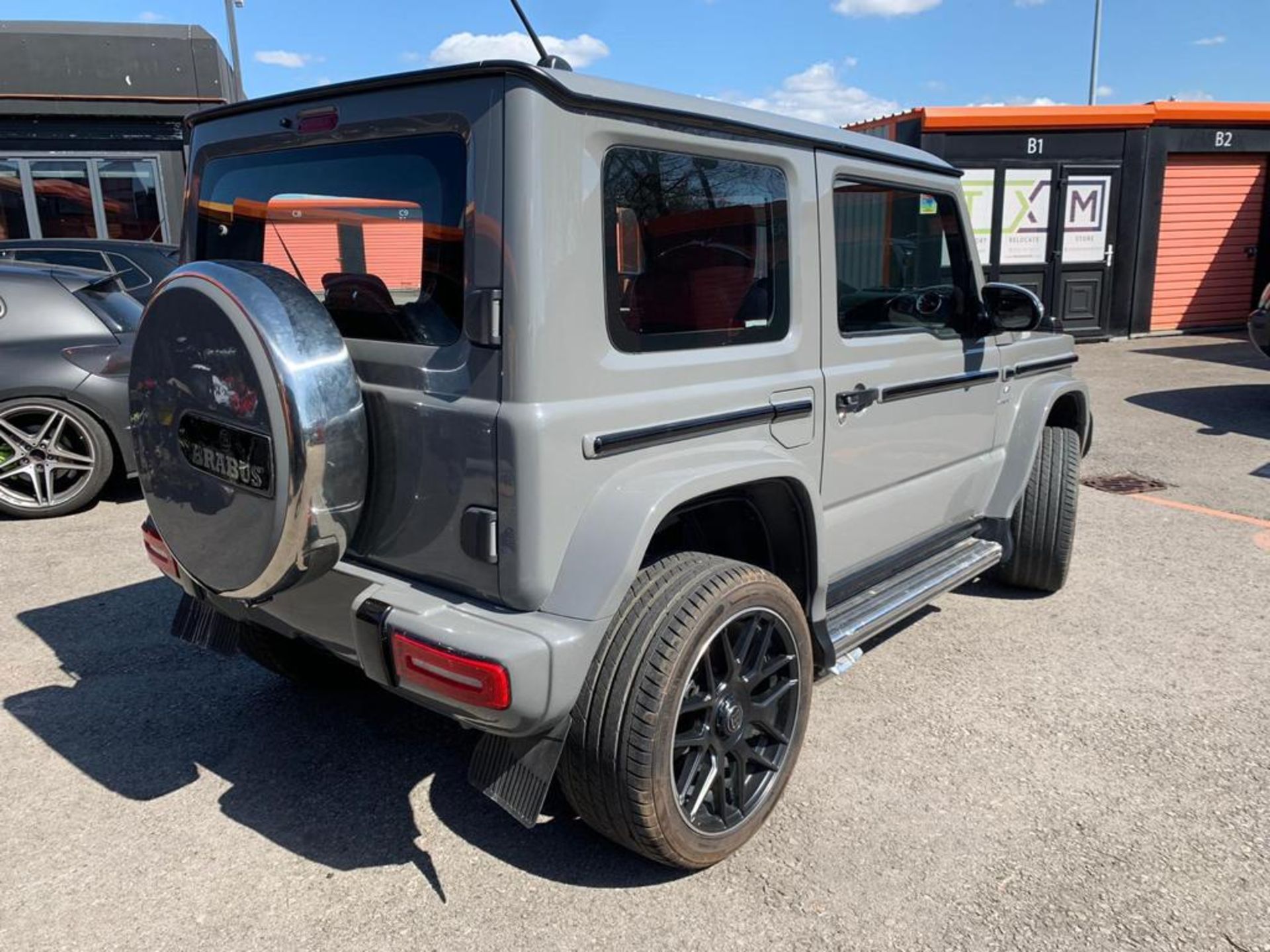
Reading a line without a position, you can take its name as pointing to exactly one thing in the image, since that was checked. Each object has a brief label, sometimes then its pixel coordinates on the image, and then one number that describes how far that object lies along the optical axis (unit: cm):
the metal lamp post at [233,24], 1462
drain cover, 640
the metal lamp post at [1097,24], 2742
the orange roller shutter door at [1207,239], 1362
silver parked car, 561
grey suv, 213
